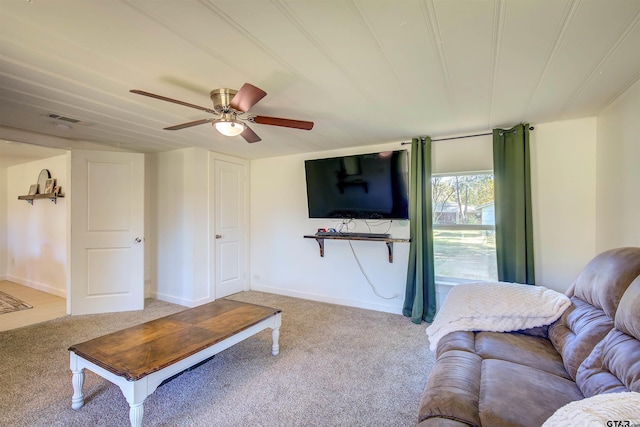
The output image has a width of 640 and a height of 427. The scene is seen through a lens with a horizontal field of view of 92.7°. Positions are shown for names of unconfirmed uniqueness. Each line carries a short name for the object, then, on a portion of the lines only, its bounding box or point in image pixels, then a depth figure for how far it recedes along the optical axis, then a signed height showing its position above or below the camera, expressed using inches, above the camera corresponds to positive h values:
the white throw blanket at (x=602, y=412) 28.4 -19.8
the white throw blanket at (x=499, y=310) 75.7 -24.9
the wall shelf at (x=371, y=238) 140.7 -11.0
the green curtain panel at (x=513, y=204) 117.0 +3.4
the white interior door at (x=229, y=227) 172.1 -5.4
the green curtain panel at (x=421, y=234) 133.6 -8.6
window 132.7 -5.8
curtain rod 120.4 +33.8
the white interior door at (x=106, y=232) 142.8 -5.8
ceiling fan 80.2 +28.4
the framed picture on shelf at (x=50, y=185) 177.5 +20.8
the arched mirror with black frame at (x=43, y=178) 182.5 +25.9
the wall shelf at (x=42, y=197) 172.9 +14.1
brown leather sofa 46.6 -29.5
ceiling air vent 105.8 +36.7
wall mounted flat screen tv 137.9 +14.3
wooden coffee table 64.1 -31.6
